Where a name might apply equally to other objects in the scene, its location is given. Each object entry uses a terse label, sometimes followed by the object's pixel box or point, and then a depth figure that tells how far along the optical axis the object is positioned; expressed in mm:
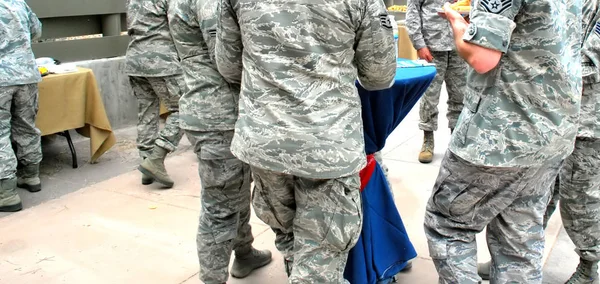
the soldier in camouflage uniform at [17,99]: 4699
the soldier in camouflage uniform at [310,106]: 2299
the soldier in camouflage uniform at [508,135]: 2385
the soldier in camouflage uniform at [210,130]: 2924
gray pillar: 7160
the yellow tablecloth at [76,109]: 5496
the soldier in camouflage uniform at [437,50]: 5359
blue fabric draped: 2938
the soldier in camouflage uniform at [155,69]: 5109
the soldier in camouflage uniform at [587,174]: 2992
